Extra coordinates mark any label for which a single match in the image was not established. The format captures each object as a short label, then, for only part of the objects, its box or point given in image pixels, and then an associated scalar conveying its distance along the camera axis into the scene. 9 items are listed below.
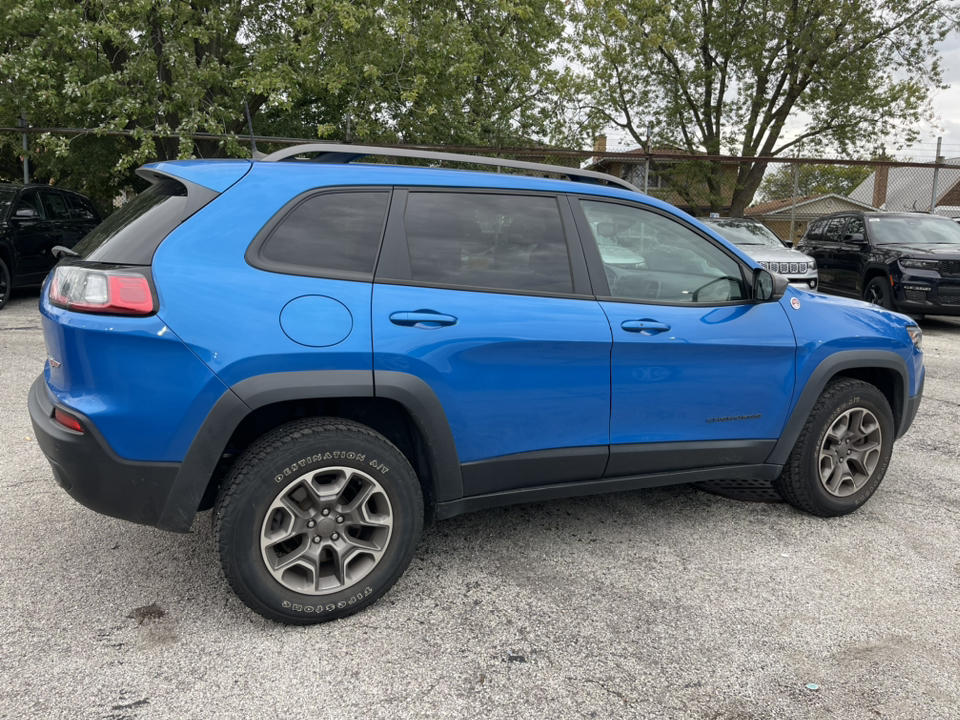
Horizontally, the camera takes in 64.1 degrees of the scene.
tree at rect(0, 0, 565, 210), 12.42
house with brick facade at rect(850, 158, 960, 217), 18.00
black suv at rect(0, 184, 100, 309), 10.40
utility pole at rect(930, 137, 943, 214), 16.33
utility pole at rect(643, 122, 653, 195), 15.49
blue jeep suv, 2.63
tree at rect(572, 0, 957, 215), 20.52
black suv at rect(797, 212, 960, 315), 10.45
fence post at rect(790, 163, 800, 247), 16.22
